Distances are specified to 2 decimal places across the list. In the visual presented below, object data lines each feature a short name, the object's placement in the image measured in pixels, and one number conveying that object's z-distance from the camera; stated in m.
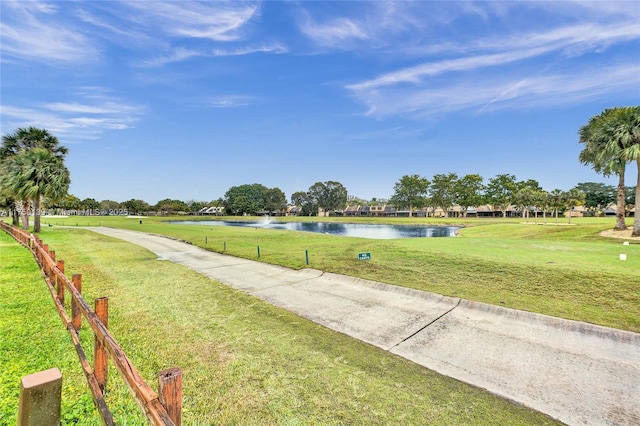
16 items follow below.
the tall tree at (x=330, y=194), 130.12
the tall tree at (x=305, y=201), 134.00
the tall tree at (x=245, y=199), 128.88
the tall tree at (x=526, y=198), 61.31
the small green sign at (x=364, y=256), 12.14
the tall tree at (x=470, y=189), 91.62
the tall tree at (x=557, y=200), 54.17
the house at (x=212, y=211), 149.68
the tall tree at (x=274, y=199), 134.62
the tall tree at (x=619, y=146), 20.00
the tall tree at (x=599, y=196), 90.44
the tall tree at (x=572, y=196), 54.03
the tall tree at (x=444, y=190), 95.19
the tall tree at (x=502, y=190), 88.56
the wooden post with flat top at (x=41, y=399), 2.08
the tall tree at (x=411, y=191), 102.81
